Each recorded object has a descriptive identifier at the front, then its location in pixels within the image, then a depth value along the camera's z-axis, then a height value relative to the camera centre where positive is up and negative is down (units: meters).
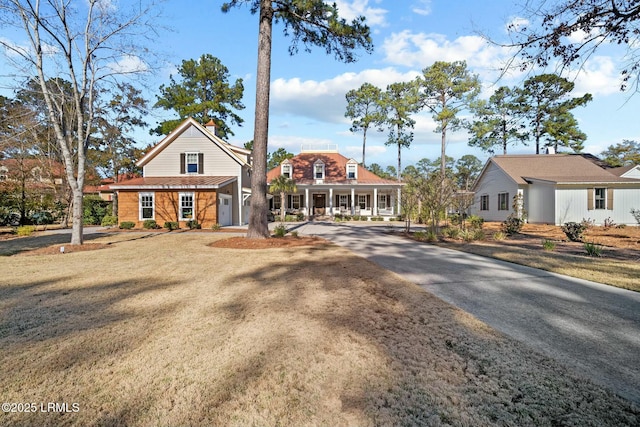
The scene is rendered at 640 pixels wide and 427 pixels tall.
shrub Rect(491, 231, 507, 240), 12.76 -1.21
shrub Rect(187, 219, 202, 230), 18.36 -0.96
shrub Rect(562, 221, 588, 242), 11.80 -0.95
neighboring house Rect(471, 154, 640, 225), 19.05 +1.30
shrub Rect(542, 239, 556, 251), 9.39 -1.20
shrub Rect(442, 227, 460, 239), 12.90 -1.10
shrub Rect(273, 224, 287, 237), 12.67 -0.98
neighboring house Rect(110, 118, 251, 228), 19.05 +1.70
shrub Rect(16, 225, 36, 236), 14.28 -0.99
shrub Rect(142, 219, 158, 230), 18.41 -0.95
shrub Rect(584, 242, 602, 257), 8.36 -1.21
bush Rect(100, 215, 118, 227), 21.52 -0.82
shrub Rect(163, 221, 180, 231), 18.06 -0.94
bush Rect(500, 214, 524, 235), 14.59 -0.93
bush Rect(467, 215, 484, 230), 16.77 -0.84
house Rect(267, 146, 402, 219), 29.41 +1.57
